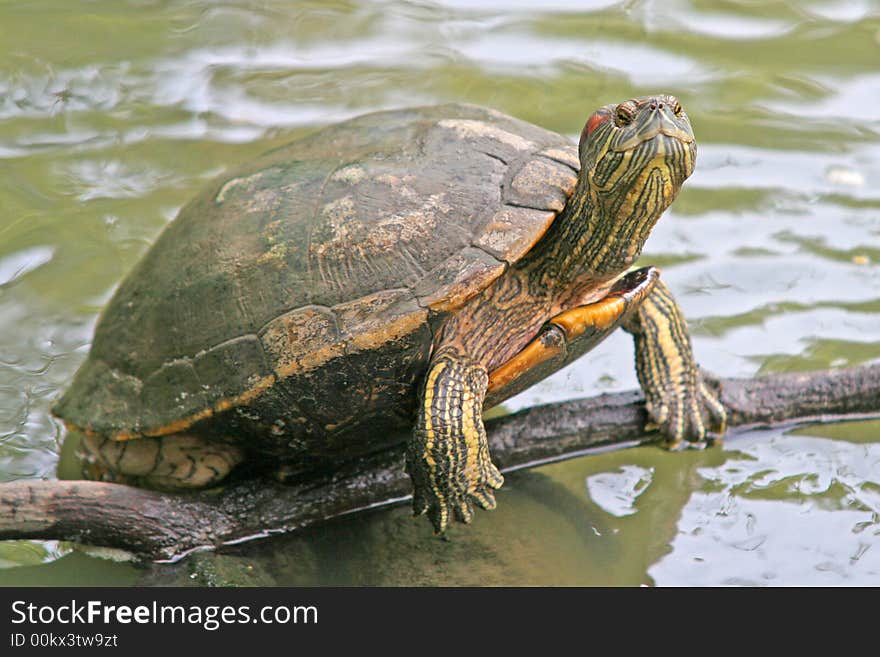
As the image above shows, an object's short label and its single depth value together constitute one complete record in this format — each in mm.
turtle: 8336
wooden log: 8352
